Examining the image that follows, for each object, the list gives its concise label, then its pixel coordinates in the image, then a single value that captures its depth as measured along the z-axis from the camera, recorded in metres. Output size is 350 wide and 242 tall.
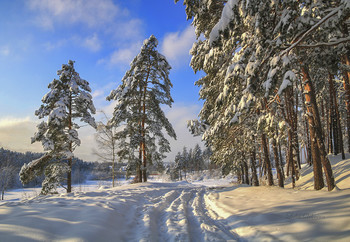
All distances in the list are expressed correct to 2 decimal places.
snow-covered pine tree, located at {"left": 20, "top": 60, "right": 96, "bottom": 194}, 10.68
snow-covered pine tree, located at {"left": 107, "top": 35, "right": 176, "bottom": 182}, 13.28
